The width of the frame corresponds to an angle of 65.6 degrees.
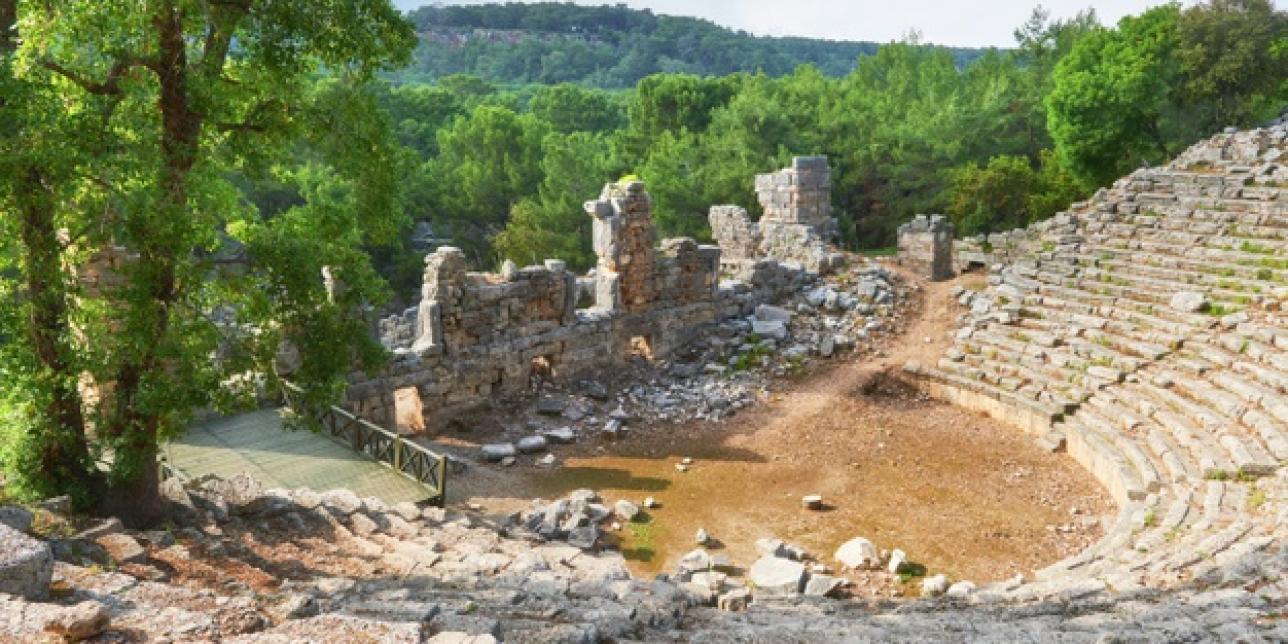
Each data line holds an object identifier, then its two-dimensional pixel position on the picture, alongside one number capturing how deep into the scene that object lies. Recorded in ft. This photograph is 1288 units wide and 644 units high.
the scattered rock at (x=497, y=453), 50.03
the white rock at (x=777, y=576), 34.65
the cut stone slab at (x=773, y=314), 64.54
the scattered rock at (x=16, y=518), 23.79
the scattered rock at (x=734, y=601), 29.91
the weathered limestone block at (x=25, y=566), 18.43
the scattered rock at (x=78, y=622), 16.60
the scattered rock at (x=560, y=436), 52.26
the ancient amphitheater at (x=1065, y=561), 21.40
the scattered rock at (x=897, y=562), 37.19
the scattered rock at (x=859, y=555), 37.81
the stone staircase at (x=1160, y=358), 34.45
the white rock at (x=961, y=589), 33.11
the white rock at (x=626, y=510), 42.93
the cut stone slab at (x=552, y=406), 55.57
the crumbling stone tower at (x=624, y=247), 60.23
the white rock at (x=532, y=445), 50.88
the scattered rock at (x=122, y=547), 24.84
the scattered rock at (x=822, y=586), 34.30
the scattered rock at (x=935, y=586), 35.01
